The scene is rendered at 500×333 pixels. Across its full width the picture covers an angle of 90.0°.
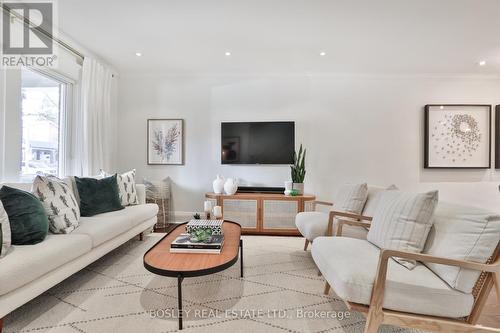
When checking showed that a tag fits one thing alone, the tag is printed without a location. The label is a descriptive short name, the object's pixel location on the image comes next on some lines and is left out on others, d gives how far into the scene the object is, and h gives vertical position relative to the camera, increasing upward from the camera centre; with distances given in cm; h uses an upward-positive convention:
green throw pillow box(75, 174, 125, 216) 266 -34
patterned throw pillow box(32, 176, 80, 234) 206 -34
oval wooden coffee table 150 -63
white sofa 142 -64
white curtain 342 +61
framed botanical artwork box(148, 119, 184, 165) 421 +41
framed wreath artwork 398 +51
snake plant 375 -7
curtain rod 237 +147
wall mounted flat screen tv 404 +39
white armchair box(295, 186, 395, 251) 235 -58
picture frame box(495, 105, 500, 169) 395 +50
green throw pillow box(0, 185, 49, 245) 172 -37
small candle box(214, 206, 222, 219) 266 -49
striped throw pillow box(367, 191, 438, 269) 149 -35
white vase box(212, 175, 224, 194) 376 -30
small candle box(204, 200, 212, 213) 263 -44
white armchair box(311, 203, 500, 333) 121 -59
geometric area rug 156 -99
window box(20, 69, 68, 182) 277 +50
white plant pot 371 -30
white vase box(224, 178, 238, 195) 370 -31
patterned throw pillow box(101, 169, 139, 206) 313 -30
